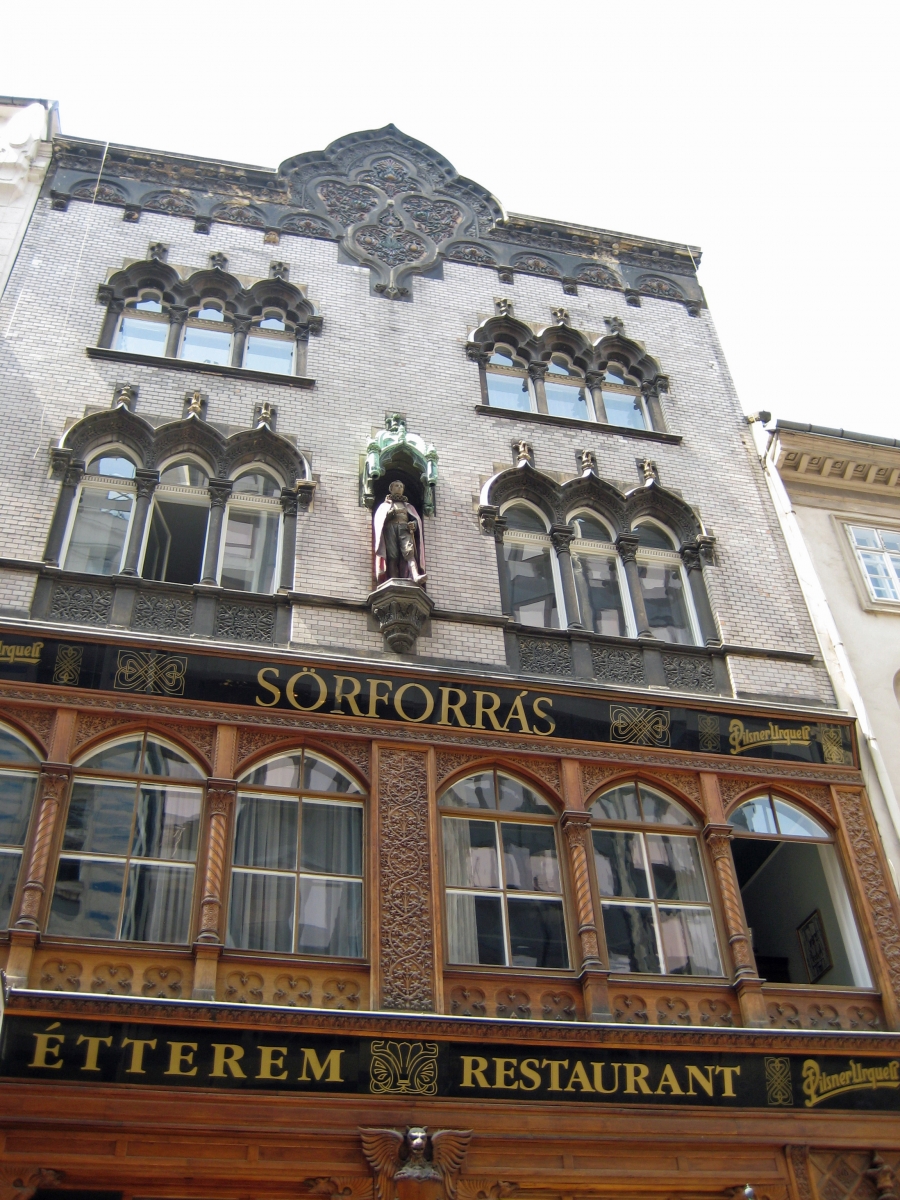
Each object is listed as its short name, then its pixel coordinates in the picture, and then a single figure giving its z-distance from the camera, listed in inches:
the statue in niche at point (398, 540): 549.6
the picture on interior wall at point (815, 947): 522.3
